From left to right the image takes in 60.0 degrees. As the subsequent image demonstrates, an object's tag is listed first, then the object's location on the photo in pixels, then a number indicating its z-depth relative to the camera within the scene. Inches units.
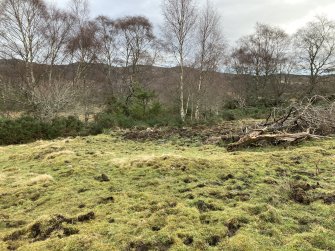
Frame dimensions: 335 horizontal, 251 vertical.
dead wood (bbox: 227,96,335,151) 375.6
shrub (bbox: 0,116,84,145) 553.9
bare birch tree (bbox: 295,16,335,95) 1189.1
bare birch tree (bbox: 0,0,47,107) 700.0
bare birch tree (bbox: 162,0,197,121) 832.3
